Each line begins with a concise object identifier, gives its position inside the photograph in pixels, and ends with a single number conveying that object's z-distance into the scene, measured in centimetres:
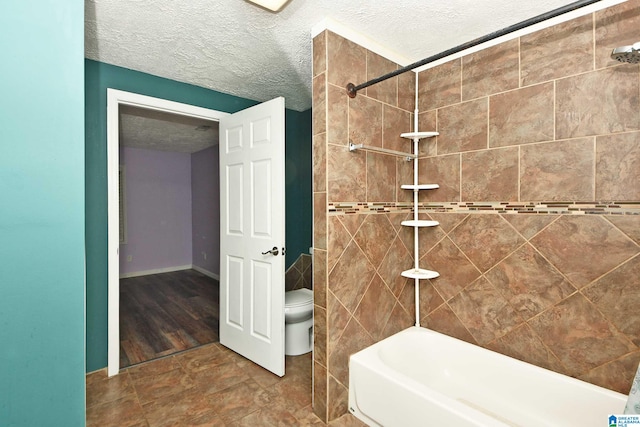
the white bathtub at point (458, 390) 139
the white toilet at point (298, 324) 243
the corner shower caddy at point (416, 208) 196
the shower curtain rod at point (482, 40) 111
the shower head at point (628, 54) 113
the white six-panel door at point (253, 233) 217
